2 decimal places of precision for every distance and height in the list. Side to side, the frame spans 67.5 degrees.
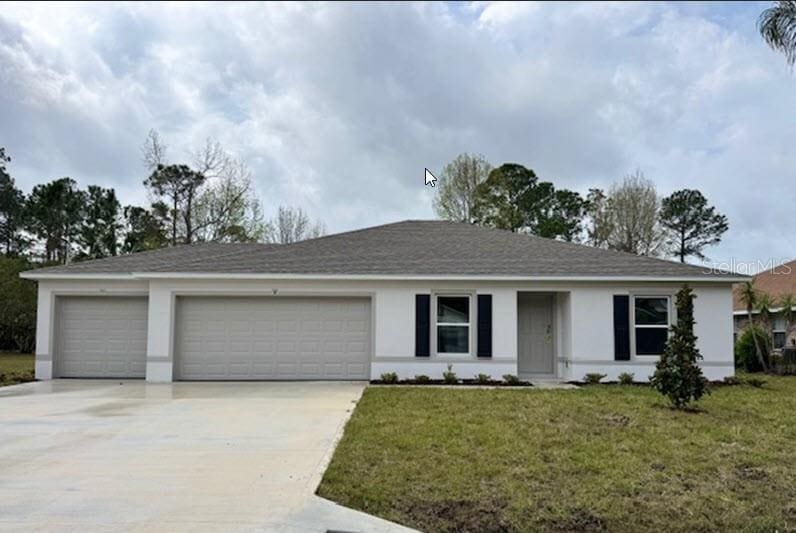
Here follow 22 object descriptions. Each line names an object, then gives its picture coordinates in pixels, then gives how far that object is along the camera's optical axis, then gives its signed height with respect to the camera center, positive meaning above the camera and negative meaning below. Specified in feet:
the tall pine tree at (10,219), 123.54 +18.33
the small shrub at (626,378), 45.01 -4.89
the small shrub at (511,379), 44.49 -5.02
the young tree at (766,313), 62.54 +0.18
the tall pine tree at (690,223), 105.29 +16.31
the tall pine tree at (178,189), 103.55 +20.95
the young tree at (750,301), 61.11 +1.42
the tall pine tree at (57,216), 120.57 +18.67
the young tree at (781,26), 37.14 +18.04
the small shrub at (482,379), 44.68 -5.06
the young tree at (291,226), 112.68 +16.02
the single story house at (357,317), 45.83 -0.52
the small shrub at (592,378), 44.91 -4.90
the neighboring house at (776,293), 69.31 +2.81
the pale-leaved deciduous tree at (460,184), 104.63 +22.54
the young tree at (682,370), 31.04 -2.93
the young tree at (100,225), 118.52 +16.85
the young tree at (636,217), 105.29 +17.05
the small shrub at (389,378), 44.90 -5.04
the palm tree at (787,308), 62.34 +0.73
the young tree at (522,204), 103.35 +19.01
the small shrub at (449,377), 44.80 -4.95
